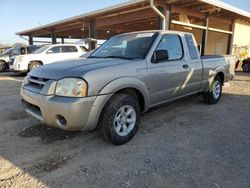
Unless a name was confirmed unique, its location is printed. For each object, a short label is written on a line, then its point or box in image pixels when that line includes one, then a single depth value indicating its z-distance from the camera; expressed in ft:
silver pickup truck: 9.36
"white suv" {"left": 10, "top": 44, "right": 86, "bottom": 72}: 38.22
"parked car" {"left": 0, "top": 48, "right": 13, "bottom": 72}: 50.96
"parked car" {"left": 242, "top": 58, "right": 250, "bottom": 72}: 45.57
